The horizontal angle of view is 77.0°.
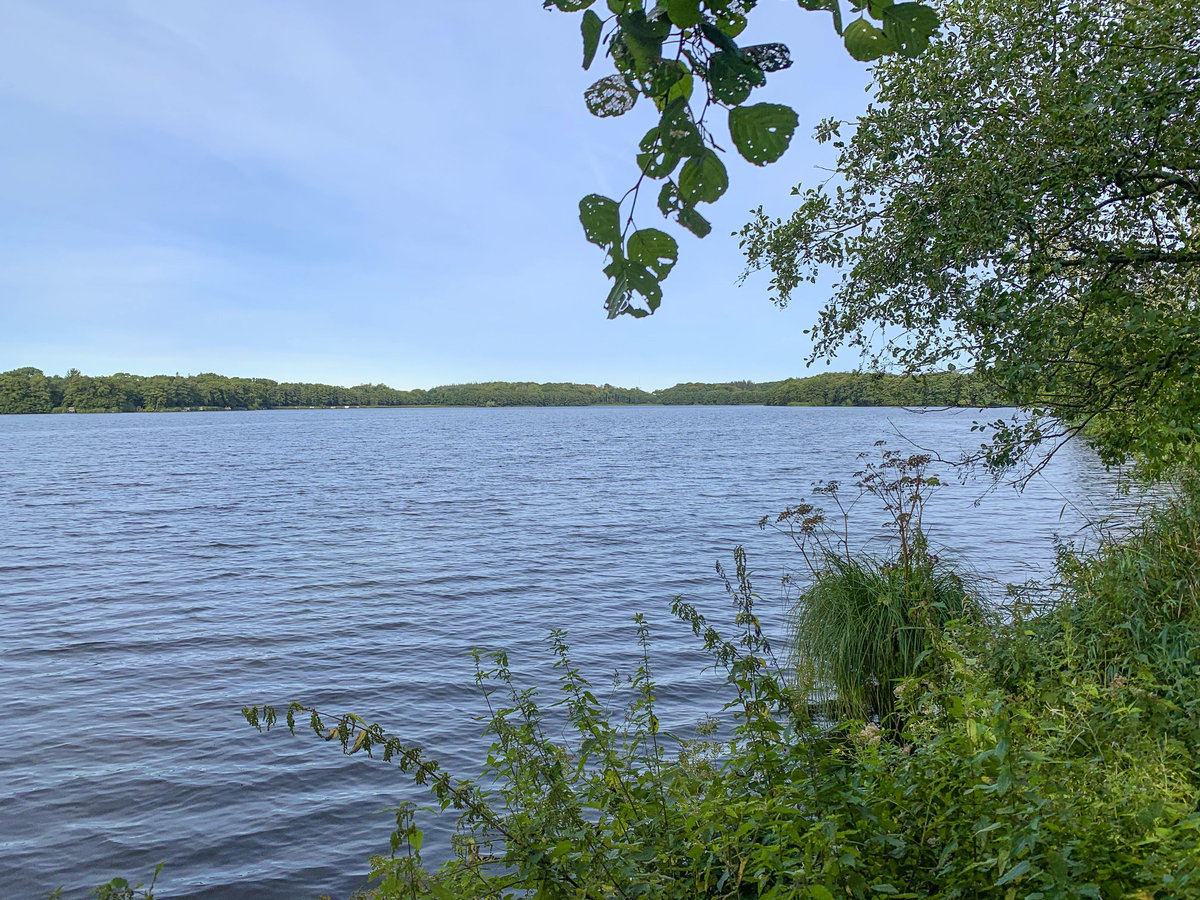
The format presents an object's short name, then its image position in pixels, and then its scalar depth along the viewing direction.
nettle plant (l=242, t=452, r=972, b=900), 2.79
